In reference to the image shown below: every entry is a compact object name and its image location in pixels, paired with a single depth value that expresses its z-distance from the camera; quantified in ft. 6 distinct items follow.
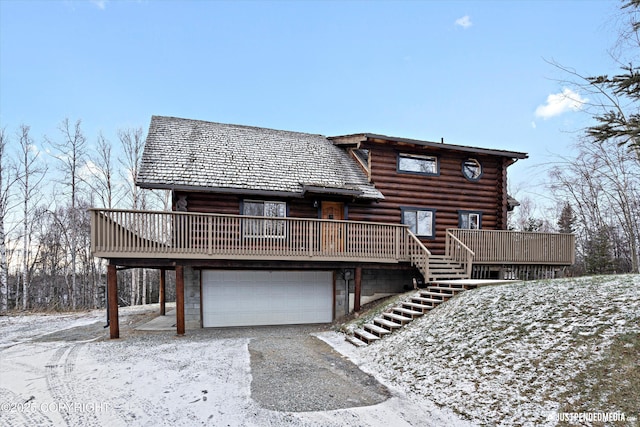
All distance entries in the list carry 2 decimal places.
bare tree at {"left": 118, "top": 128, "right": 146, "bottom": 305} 73.92
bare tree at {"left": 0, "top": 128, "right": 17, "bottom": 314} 62.82
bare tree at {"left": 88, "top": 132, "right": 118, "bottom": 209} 72.49
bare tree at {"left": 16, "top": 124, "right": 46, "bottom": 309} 66.95
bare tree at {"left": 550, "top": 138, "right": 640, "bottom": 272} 55.42
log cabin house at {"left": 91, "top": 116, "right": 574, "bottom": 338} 33.40
